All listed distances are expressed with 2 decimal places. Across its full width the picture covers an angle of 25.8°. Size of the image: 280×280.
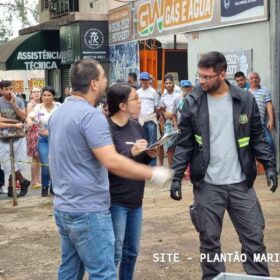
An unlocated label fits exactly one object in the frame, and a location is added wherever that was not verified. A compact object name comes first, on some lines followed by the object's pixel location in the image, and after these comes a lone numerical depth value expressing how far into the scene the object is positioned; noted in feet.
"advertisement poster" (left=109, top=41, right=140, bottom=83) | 51.13
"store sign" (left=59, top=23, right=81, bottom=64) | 57.16
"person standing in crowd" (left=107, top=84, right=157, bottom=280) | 14.47
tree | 105.09
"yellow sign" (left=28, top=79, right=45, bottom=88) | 80.44
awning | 64.75
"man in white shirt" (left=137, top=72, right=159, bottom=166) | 37.65
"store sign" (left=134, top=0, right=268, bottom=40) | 34.86
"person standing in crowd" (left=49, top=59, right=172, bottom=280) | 12.01
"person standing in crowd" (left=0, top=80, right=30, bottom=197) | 30.30
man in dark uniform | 15.38
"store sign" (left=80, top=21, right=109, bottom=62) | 55.98
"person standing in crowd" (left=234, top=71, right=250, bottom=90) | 32.89
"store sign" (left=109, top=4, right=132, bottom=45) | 51.93
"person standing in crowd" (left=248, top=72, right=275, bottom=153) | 31.96
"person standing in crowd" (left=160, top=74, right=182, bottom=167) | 36.35
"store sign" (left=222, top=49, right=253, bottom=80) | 35.47
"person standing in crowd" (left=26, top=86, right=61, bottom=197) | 29.53
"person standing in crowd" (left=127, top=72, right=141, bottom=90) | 40.85
